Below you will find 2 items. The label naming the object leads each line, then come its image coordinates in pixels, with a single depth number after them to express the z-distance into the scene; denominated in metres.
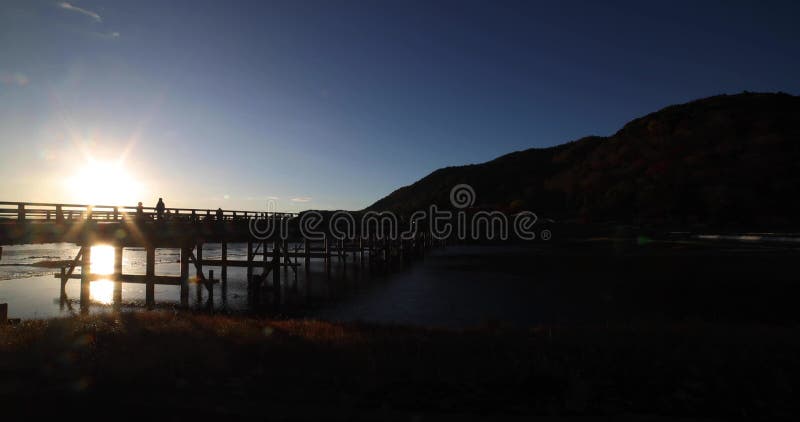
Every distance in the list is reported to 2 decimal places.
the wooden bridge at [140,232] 19.47
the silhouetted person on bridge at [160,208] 23.67
